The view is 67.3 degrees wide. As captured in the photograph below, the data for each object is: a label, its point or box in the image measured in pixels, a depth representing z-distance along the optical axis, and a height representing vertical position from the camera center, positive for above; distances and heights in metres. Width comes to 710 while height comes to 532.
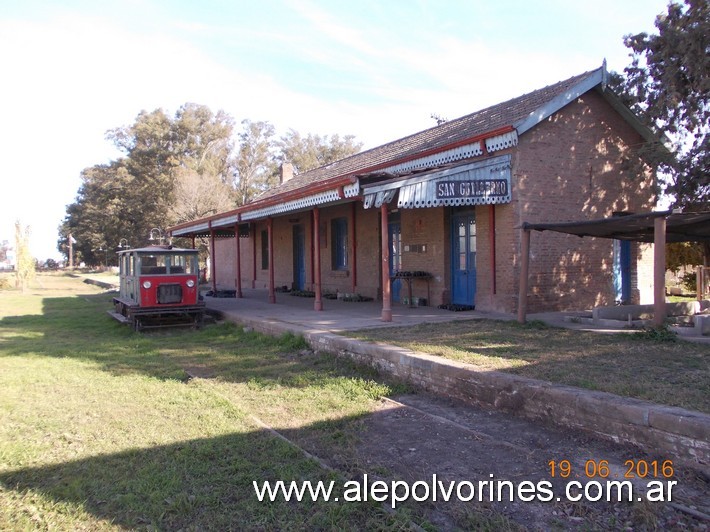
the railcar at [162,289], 12.02 -0.56
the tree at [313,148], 54.56 +11.91
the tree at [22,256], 28.23 +0.57
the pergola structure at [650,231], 7.85 +0.48
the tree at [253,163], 51.28 +9.82
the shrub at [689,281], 17.48 -0.80
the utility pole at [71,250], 70.36 +2.14
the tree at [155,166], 44.06 +8.44
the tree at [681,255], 16.73 +0.06
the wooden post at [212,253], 19.64 +0.43
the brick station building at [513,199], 10.70 +1.33
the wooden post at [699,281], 12.73 -0.60
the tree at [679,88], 11.23 +3.86
